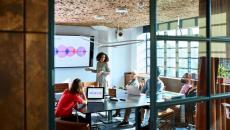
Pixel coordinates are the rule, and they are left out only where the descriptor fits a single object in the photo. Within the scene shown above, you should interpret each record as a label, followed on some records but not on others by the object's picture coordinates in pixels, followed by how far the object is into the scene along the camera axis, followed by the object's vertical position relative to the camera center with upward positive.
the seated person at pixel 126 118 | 5.83 -1.15
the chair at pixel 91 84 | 5.97 -0.41
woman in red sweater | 4.01 -0.55
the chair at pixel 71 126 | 3.28 -0.73
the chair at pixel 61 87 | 5.92 -0.48
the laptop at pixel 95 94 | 4.54 -0.48
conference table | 3.92 -0.61
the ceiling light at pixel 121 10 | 4.71 +1.00
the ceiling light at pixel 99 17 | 5.85 +1.07
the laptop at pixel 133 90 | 5.15 -0.48
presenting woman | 5.91 -0.10
